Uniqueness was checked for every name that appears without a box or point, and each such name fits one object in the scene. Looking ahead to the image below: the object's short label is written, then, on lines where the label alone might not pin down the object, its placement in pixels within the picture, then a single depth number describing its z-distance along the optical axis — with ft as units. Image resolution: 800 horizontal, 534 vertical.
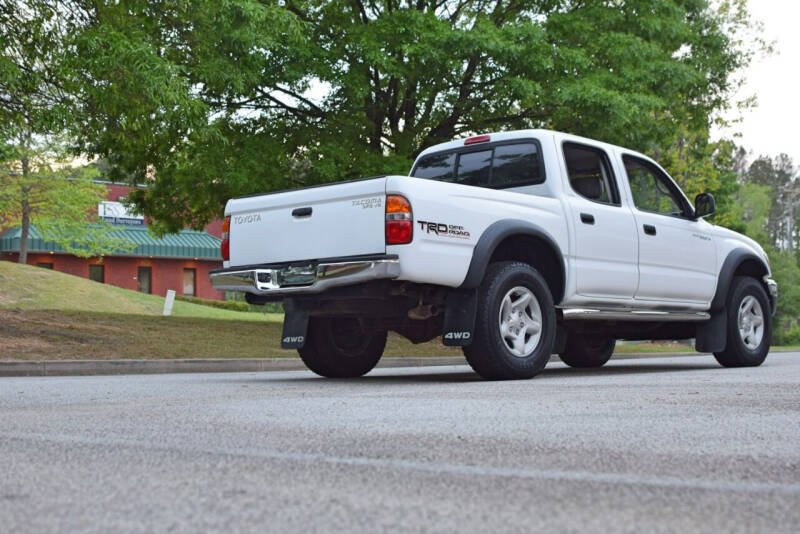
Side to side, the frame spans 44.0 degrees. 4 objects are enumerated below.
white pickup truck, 26.66
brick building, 172.45
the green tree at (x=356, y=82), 51.23
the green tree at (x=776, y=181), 388.68
